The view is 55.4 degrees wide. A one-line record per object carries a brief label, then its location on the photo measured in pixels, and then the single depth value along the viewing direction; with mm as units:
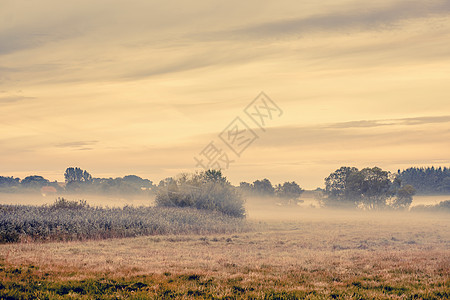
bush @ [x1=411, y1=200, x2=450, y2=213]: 101306
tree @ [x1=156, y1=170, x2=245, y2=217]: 53969
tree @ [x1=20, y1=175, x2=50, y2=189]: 143375
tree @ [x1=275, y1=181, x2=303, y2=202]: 128750
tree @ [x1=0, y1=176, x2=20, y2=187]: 141750
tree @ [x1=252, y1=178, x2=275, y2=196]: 130500
